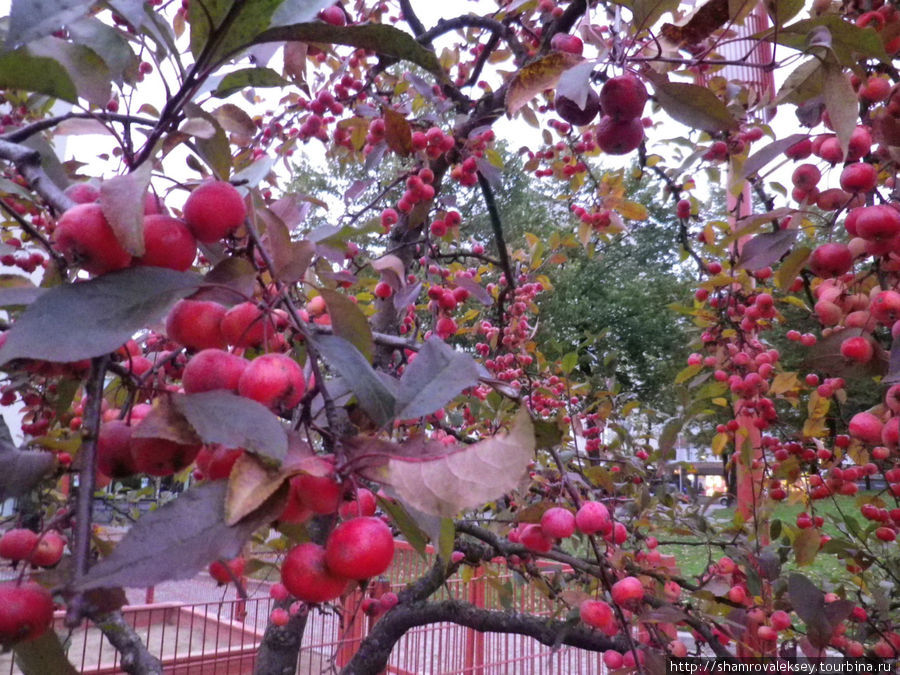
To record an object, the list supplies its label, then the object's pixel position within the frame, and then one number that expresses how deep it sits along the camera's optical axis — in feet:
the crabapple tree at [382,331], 1.38
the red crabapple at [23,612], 1.30
